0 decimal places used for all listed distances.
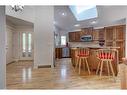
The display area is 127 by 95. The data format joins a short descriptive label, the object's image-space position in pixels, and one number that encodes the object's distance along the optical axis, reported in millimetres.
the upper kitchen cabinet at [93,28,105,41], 4705
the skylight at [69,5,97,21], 4125
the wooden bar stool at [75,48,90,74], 3040
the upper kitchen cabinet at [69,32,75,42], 6004
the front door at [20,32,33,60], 5354
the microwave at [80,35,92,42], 5209
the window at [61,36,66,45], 6612
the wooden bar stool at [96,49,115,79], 2606
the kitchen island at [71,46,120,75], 3167
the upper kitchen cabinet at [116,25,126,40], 4038
